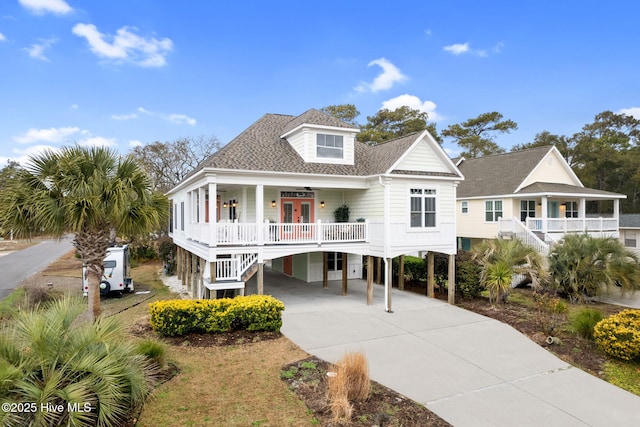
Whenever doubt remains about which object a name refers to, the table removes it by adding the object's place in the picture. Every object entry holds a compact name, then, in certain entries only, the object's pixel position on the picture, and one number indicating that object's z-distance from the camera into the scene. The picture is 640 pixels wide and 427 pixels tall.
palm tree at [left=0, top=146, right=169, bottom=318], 8.65
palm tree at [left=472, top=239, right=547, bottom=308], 13.26
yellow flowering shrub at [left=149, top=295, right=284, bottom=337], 9.48
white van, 16.07
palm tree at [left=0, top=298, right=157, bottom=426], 4.50
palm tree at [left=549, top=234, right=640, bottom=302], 14.09
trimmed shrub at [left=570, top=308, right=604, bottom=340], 9.84
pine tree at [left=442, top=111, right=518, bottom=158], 43.53
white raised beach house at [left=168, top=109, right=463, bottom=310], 12.77
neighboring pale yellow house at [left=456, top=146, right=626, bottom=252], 21.64
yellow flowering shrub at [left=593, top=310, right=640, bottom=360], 8.24
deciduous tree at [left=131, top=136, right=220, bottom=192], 37.53
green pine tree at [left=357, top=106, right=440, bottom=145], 40.19
